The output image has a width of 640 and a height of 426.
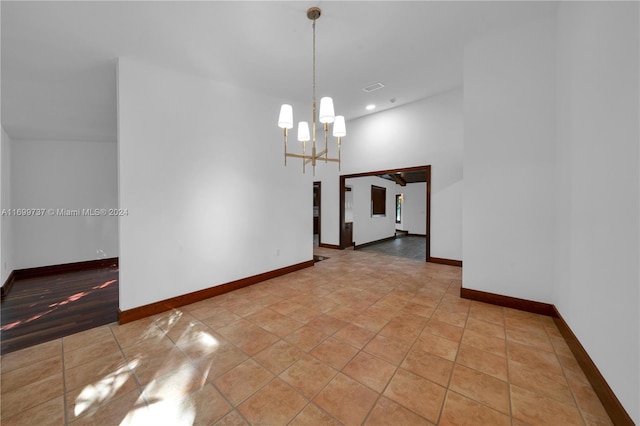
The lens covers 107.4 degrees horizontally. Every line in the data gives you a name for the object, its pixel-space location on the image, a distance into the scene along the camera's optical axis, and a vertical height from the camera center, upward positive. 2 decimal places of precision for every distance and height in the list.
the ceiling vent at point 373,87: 4.28 +2.27
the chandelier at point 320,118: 2.39 +1.01
